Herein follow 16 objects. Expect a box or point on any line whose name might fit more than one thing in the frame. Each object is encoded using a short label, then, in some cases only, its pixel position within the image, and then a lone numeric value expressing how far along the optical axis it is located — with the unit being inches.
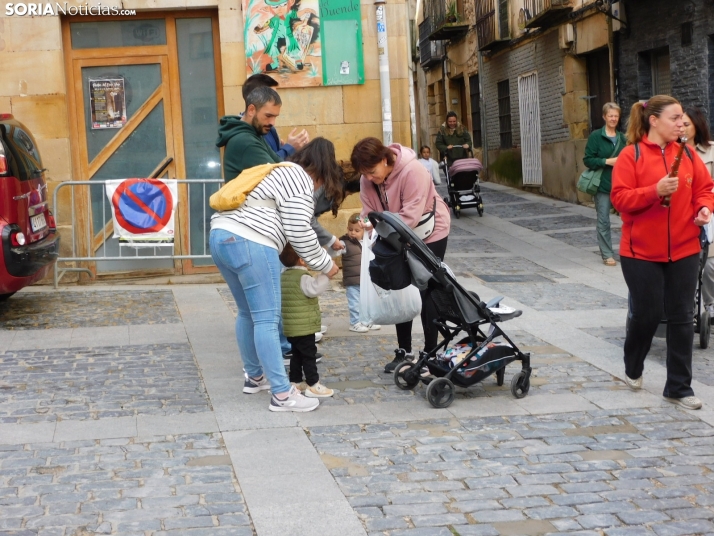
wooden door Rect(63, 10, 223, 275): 450.6
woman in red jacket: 227.1
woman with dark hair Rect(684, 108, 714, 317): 275.1
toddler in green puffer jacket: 238.7
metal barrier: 434.3
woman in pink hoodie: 251.0
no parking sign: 427.5
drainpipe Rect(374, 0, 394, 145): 441.4
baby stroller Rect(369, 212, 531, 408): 231.3
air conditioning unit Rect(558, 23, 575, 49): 792.3
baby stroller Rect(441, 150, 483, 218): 709.3
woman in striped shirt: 222.5
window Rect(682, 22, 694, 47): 610.9
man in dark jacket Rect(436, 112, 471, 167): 771.4
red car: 335.9
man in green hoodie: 251.0
